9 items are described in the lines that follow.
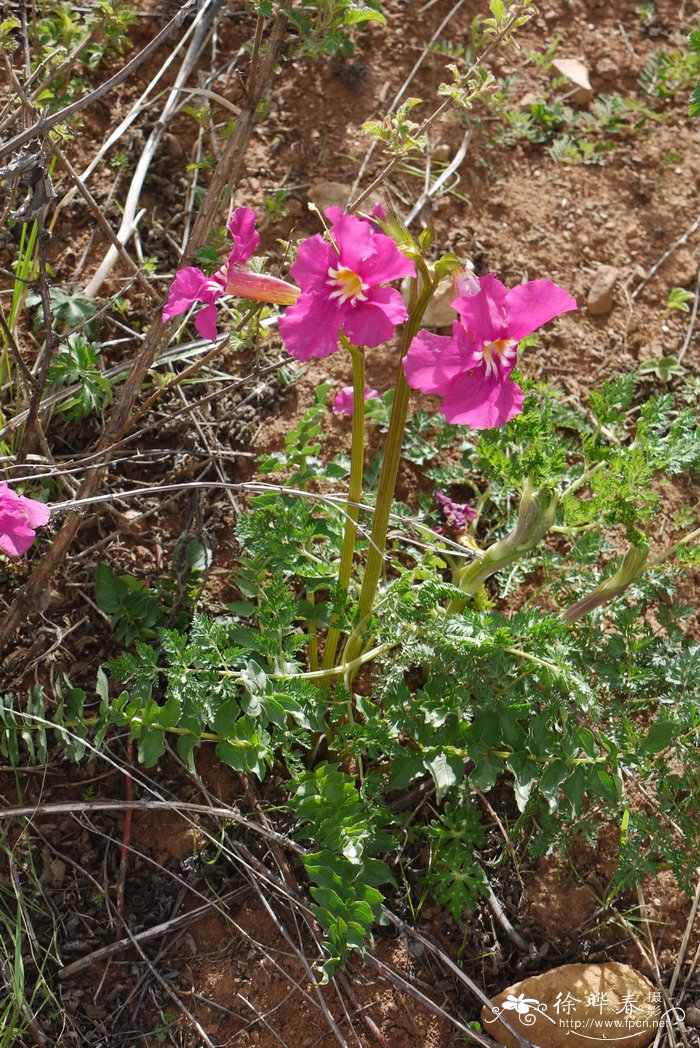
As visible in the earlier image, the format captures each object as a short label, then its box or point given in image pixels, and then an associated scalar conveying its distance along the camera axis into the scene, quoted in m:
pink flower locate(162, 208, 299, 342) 1.80
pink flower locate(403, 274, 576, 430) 1.60
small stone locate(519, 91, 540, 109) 3.30
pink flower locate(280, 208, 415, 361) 1.56
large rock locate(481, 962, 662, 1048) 2.12
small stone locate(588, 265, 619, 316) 3.06
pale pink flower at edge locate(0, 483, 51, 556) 1.89
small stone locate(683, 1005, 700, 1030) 2.21
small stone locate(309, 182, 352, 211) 3.03
